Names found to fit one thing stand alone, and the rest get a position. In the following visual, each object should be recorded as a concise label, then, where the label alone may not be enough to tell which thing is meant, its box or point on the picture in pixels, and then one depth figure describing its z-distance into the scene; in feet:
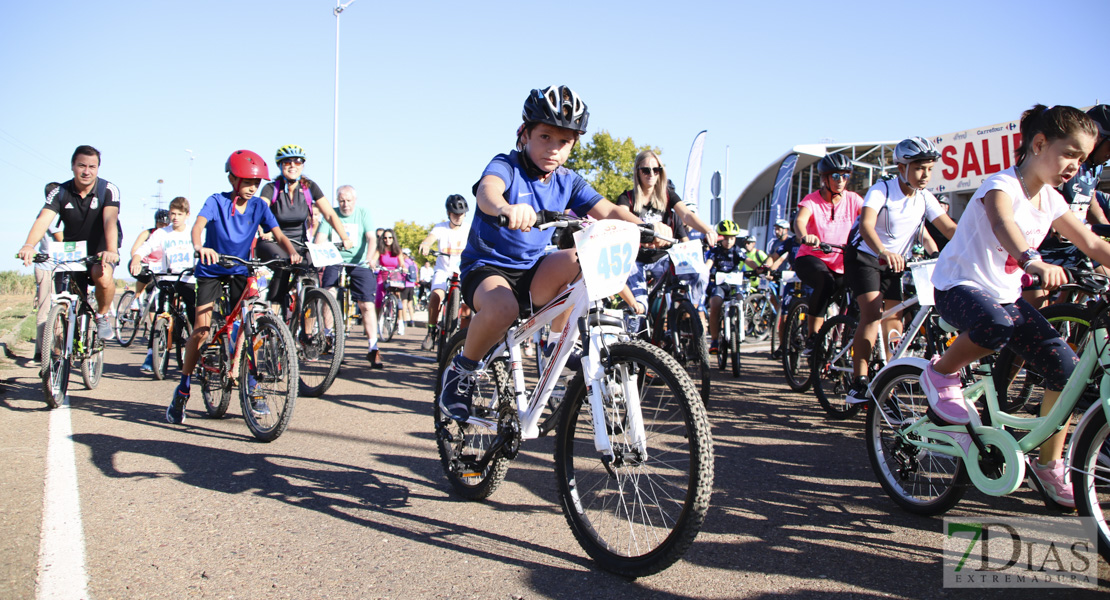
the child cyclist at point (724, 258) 31.35
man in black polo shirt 21.66
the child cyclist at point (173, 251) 25.17
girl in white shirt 10.03
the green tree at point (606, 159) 127.03
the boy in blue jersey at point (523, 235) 11.11
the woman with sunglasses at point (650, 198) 22.56
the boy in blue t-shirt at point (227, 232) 18.85
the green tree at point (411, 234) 176.24
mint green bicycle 8.63
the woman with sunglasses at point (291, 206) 24.58
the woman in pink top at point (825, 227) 21.86
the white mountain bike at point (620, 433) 8.59
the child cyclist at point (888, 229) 17.29
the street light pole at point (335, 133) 89.25
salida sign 52.34
